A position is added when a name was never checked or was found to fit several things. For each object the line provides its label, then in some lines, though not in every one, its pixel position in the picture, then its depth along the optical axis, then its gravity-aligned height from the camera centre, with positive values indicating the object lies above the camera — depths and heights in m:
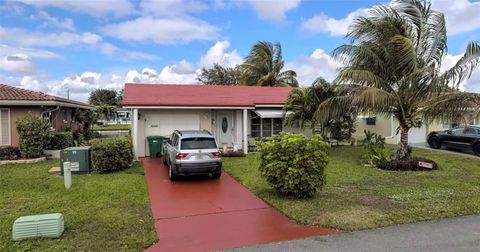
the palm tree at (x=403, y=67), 13.59 +2.00
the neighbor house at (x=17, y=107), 15.83 +0.56
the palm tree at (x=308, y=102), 18.33 +0.83
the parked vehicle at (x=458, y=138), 18.96 -1.15
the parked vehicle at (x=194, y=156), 11.15 -1.15
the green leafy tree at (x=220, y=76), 48.53 +5.74
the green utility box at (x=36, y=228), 6.11 -1.84
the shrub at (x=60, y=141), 16.34 -1.01
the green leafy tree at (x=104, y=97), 76.56 +4.63
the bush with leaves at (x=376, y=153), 14.78 -1.46
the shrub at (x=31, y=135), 15.15 -0.68
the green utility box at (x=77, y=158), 12.55 -1.37
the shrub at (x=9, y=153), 15.21 -1.43
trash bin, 17.23 -1.26
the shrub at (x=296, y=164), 8.62 -1.09
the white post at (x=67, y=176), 10.07 -1.62
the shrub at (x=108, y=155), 12.64 -1.27
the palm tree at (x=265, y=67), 37.34 +5.33
